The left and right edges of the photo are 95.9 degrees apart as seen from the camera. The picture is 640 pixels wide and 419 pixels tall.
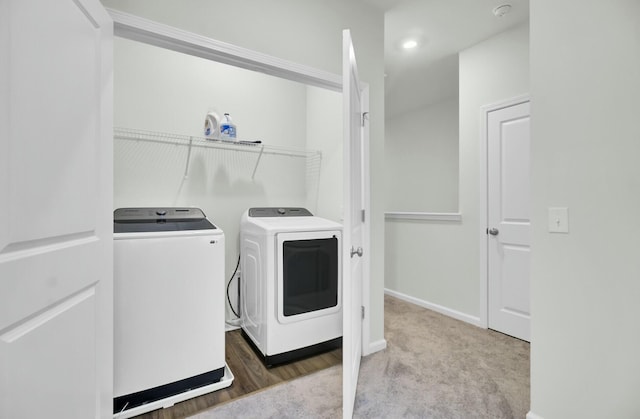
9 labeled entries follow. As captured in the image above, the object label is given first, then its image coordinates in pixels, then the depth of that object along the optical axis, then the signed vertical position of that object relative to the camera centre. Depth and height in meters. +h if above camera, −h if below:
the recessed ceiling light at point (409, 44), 2.64 +1.55
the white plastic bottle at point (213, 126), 2.46 +0.72
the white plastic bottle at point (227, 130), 2.45 +0.68
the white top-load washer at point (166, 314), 1.52 -0.59
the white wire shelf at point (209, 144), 2.33 +0.61
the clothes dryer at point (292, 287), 1.99 -0.56
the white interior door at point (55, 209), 0.70 +0.00
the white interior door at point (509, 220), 2.38 -0.09
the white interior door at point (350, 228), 1.32 -0.09
